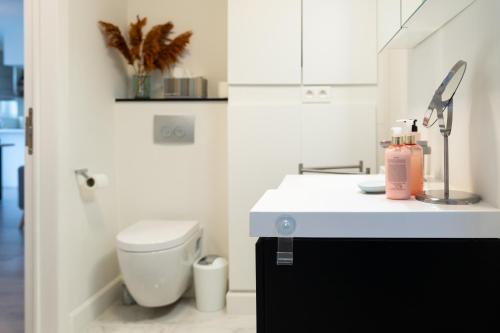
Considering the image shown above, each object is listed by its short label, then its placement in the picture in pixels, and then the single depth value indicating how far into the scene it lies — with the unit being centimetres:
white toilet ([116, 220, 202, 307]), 196
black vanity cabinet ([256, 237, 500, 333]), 78
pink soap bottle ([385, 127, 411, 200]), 94
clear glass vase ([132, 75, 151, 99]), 249
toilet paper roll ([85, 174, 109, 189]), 206
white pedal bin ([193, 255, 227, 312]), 226
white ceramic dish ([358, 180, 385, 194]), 104
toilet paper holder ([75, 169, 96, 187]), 206
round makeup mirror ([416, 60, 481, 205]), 91
